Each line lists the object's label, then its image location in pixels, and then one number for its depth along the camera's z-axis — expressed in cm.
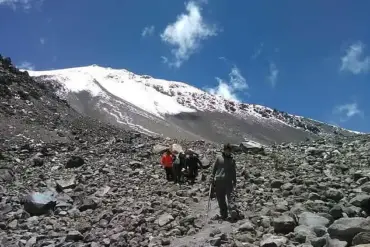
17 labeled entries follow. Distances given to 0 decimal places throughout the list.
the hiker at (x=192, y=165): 1983
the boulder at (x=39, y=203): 1644
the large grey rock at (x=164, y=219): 1345
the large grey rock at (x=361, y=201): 1183
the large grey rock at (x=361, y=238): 810
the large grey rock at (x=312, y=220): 1062
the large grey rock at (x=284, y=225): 1086
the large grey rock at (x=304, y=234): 995
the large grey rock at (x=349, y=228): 859
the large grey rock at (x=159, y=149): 2467
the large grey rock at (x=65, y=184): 1920
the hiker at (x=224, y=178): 1320
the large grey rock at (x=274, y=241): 980
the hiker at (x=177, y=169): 1946
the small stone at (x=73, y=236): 1322
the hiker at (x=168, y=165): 1973
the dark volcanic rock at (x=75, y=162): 2362
